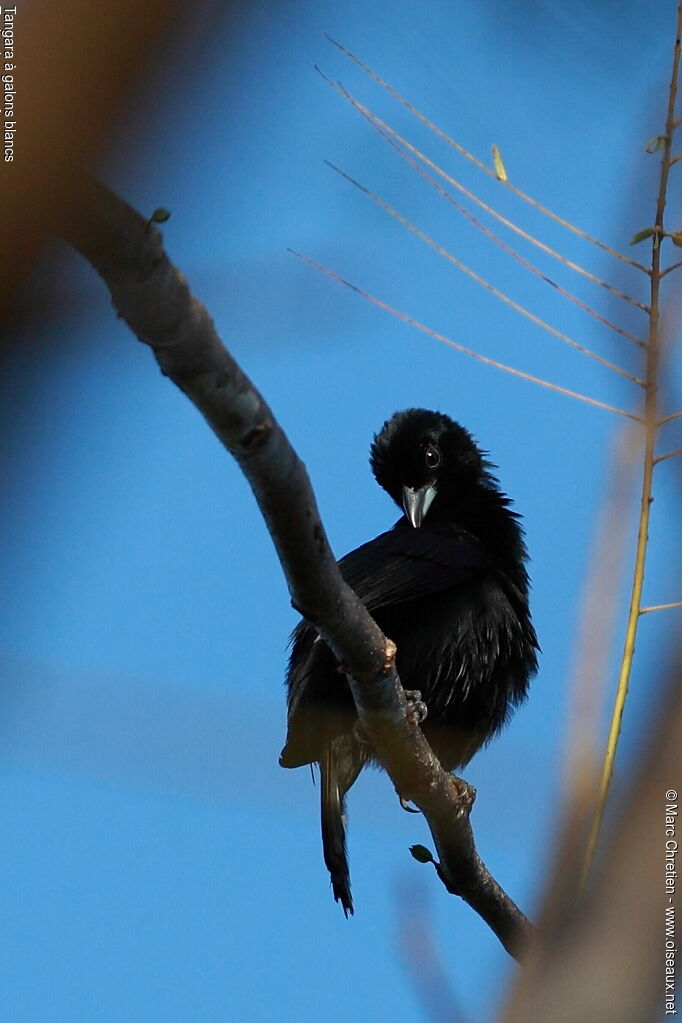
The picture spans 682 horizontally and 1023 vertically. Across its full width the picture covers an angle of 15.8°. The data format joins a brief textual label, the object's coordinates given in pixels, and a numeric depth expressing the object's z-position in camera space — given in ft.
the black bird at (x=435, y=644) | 31.65
